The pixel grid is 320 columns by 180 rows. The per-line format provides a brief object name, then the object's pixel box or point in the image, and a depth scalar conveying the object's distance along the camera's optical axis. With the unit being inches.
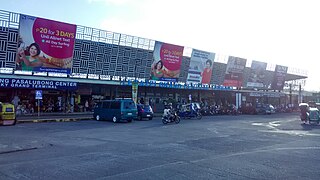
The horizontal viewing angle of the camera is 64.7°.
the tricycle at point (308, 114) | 850.5
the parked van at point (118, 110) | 818.1
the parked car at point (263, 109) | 1462.6
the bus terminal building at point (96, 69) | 973.8
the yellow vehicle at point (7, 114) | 703.7
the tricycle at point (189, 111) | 1002.2
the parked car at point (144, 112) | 930.5
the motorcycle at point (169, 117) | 801.4
